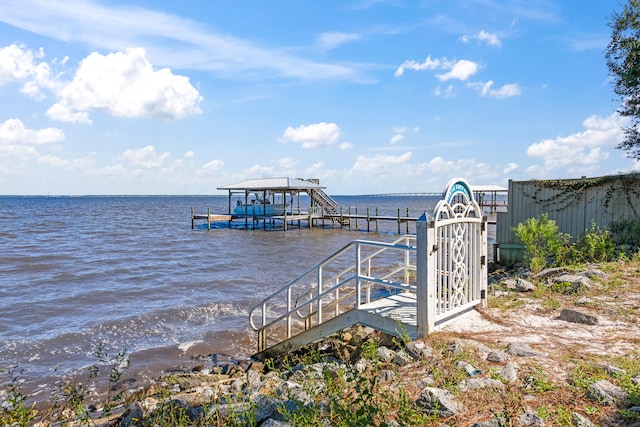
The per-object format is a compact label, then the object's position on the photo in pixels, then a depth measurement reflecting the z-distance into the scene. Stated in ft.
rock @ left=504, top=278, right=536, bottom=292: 26.58
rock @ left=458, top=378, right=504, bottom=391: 13.23
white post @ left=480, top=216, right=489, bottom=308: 22.08
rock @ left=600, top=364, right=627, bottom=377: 13.55
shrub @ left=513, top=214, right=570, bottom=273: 34.99
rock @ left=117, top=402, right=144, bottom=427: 14.79
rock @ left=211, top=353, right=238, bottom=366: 29.19
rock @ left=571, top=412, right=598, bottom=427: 10.64
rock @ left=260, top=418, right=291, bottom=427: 11.63
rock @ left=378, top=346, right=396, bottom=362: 17.24
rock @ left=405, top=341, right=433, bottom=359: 16.21
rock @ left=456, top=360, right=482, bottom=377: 14.35
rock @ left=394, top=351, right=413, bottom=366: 16.21
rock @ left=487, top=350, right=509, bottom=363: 15.25
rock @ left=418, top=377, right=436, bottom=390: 13.74
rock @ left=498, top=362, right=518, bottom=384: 13.70
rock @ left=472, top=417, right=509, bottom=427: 10.84
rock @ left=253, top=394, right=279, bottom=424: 12.77
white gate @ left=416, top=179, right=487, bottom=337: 17.72
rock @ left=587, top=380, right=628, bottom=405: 11.88
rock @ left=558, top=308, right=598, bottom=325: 19.88
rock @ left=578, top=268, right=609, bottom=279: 27.73
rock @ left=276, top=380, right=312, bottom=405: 13.58
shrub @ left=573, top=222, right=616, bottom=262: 34.71
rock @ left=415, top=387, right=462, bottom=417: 11.83
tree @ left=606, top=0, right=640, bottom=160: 47.80
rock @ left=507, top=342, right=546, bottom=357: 15.71
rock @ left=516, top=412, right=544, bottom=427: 10.96
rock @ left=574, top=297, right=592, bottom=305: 23.01
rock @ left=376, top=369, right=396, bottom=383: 14.92
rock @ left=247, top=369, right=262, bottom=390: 18.89
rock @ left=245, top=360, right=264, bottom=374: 25.95
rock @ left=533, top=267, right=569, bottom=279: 30.14
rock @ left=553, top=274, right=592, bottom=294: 25.39
